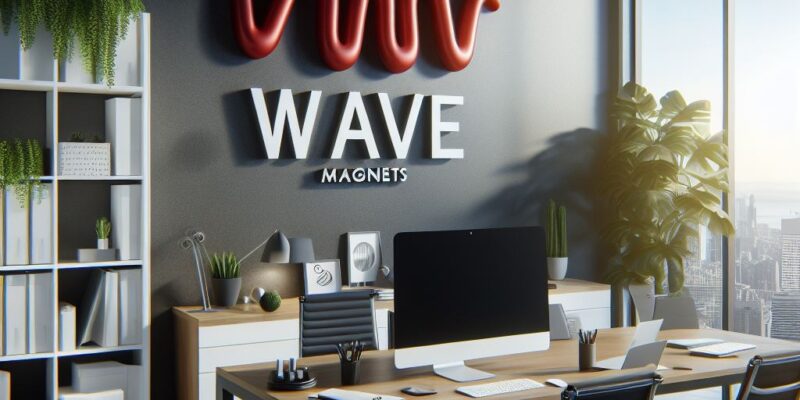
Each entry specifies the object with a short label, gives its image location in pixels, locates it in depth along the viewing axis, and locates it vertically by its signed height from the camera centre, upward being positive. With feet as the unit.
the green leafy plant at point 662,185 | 18.83 +0.43
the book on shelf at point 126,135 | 15.10 +1.22
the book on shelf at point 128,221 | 15.20 -0.30
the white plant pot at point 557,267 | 20.20 -1.48
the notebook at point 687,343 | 12.76 -2.07
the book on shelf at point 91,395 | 14.58 -3.24
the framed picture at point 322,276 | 17.78 -1.50
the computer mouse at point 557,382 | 10.37 -2.15
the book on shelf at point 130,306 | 15.17 -1.79
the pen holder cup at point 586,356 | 11.23 -1.98
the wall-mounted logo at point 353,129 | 17.35 +1.57
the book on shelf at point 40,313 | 14.37 -1.81
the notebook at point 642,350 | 10.43 -1.78
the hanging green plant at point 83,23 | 13.84 +2.95
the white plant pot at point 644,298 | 20.13 -2.20
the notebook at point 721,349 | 12.16 -2.09
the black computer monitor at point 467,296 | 10.38 -1.16
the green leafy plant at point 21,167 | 13.96 +0.61
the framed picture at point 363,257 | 18.39 -1.14
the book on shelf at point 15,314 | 14.14 -1.81
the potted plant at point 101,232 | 15.28 -0.50
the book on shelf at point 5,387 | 14.29 -3.02
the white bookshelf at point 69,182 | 14.44 +0.06
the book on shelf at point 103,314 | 14.98 -1.91
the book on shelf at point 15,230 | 14.15 -0.42
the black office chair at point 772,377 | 10.14 -2.09
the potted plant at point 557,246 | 20.21 -0.99
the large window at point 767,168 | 17.97 +0.76
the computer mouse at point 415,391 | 9.88 -2.15
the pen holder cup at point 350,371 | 10.28 -1.99
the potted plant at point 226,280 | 16.33 -1.43
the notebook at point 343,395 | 9.59 -2.13
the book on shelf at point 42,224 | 14.37 -0.33
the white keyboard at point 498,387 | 9.87 -2.14
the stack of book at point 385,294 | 17.30 -1.81
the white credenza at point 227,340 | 15.05 -2.42
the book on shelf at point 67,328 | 14.60 -2.09
